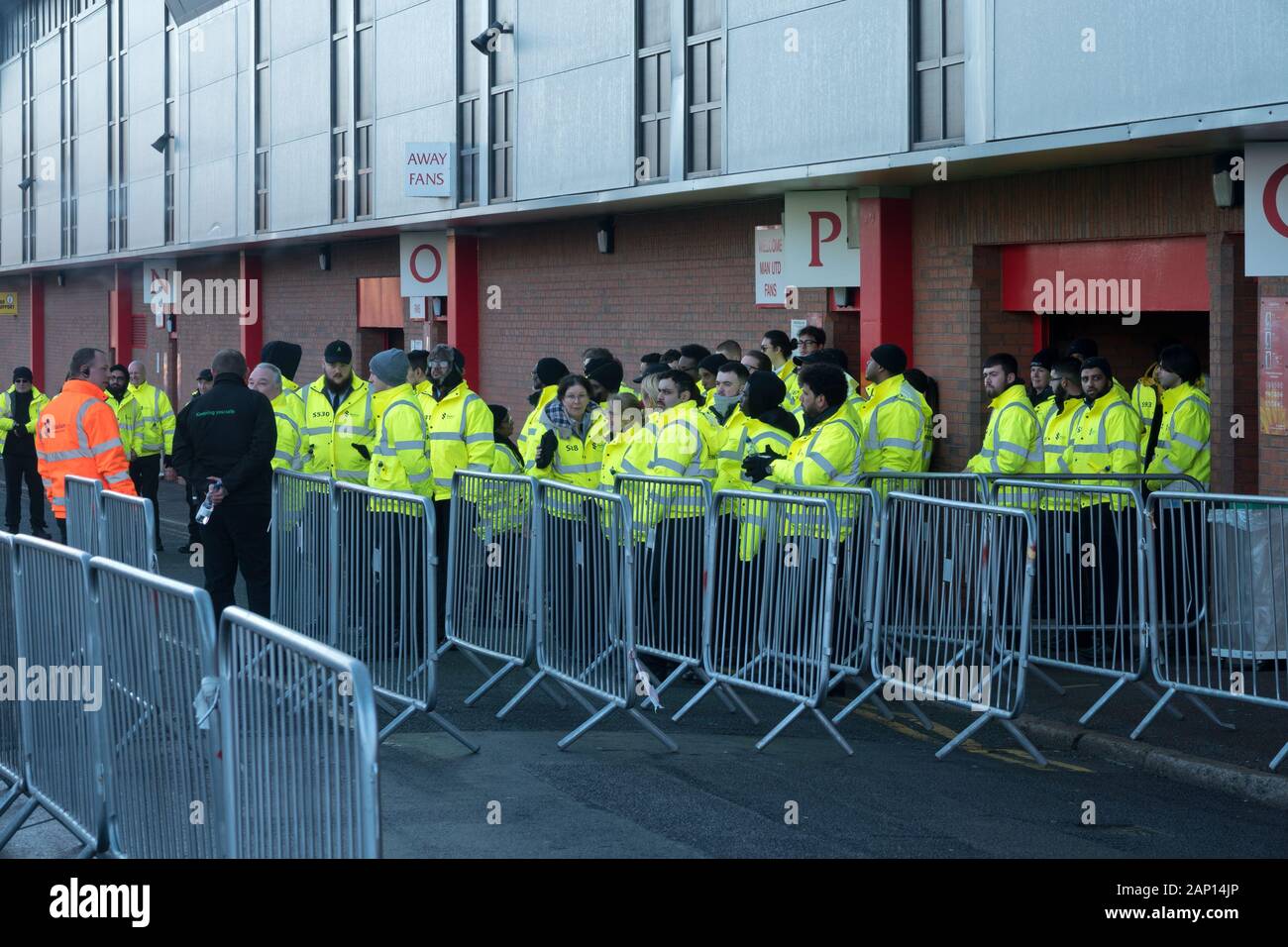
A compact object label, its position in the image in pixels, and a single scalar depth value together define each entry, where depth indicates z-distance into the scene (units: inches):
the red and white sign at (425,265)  902.4
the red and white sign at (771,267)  636.7
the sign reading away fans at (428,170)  829.8
